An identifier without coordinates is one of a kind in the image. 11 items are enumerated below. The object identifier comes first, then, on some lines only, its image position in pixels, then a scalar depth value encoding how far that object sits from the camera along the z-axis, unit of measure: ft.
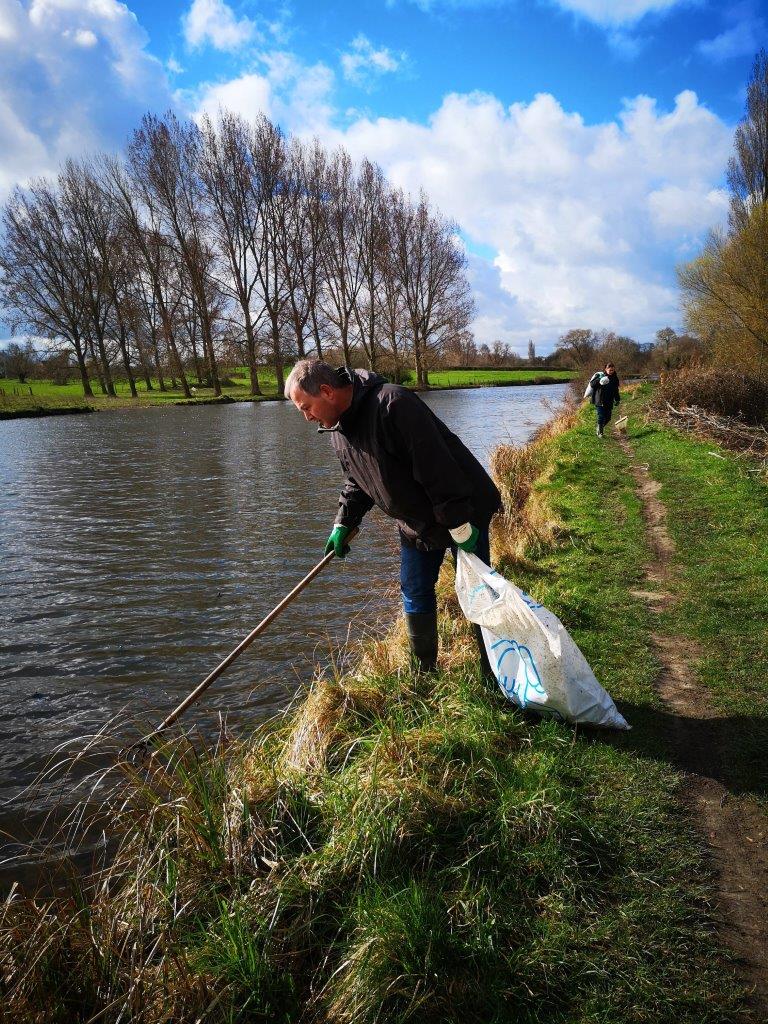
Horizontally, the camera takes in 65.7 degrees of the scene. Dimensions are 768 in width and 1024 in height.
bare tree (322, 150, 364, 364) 137.90
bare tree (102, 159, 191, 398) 126.21
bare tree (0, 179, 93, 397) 126.21
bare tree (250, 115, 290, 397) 126.41
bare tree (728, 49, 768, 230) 83.56
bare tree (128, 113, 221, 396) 121.49
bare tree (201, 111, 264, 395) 124.88
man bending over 9.91
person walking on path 50.96
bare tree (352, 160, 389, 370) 143.18
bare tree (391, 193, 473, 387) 157.38
